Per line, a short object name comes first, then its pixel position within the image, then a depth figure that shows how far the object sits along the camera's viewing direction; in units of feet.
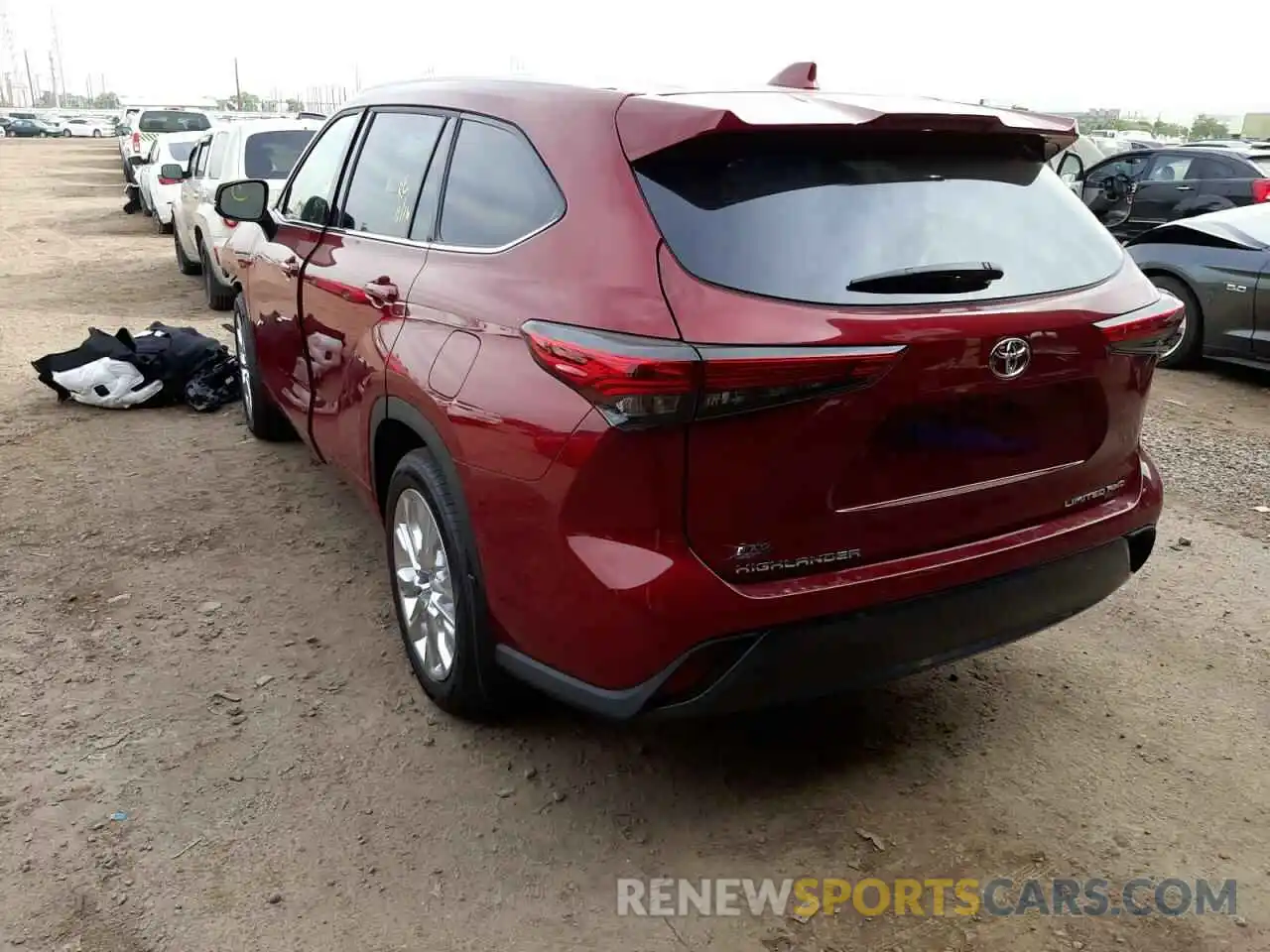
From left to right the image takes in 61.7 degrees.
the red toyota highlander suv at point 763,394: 7.39
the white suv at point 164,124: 67.26
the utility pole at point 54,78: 512.51
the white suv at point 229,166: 30.48
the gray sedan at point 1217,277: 23.13
